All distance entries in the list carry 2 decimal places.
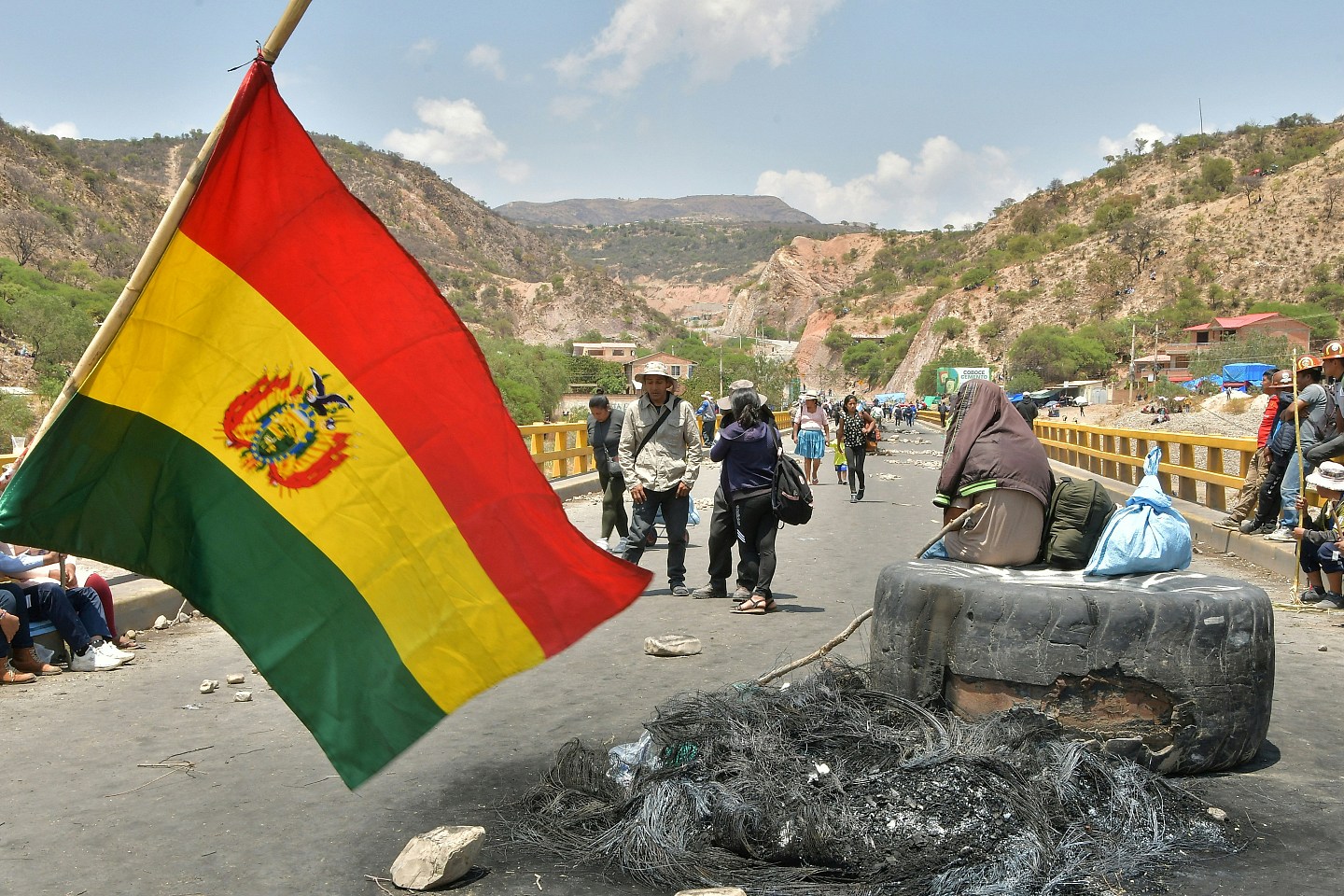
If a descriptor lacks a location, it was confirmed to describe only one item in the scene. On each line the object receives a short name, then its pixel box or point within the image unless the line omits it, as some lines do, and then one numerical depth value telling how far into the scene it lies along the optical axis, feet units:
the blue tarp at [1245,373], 207.21
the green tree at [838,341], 503.20
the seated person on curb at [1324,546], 27.09
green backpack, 17.47
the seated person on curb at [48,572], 21.76
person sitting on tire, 17.98
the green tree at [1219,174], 362.94
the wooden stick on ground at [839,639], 16.79
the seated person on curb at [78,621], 22.30
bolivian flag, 10.55
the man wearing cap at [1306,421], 32.96
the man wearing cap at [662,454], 30.14
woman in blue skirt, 67.56
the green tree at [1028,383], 299.58
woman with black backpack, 28.60
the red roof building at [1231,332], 257.14
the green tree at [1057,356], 296.10
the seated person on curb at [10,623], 21.31
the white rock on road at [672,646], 22.59
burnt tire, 14.42
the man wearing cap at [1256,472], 38.09
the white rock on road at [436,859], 11.46
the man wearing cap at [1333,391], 31.55
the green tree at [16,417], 116.37
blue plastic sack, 16.19
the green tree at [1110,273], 335.47
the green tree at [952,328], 358.43
